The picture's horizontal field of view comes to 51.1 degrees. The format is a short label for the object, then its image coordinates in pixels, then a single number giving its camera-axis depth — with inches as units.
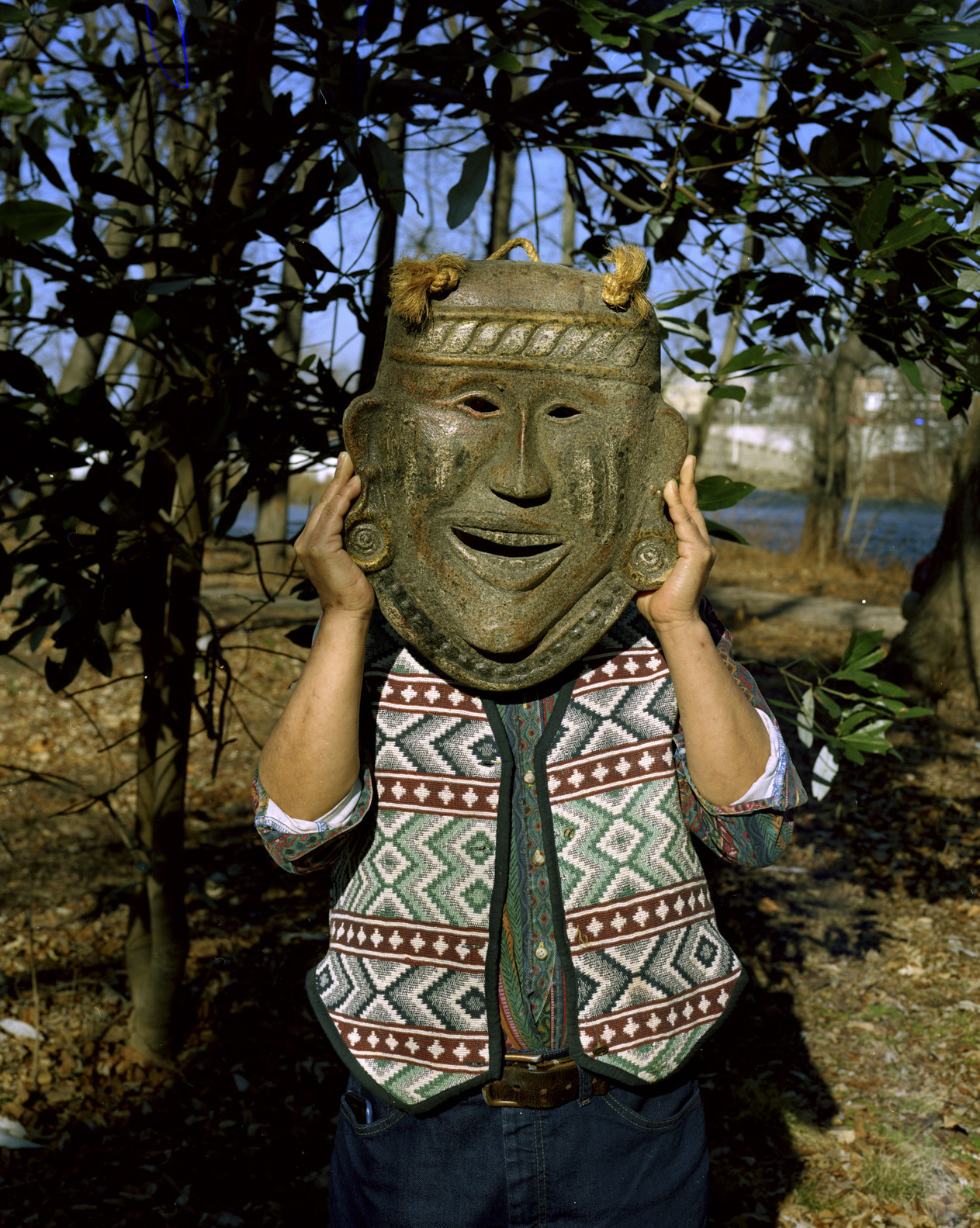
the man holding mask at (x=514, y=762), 63.4
